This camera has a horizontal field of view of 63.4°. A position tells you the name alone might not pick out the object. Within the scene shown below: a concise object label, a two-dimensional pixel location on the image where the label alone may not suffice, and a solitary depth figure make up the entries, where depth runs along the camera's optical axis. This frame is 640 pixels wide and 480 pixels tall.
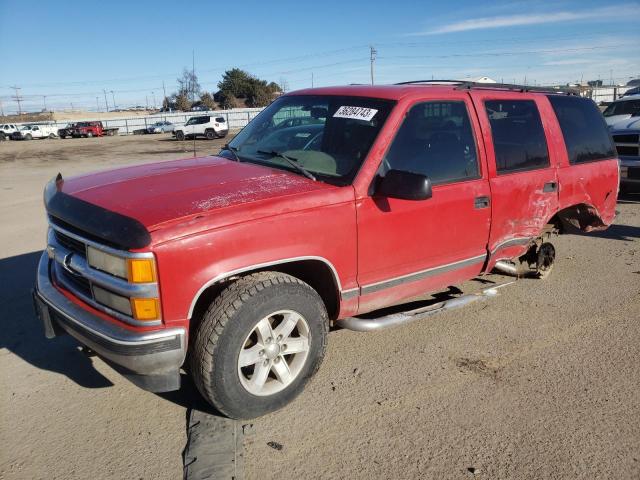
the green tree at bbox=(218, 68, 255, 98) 84.25
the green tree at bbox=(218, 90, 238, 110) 82.62
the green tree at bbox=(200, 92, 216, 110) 80.53
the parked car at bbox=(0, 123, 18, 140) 45.94
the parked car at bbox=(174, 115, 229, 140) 35.91
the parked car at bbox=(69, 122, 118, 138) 47.59
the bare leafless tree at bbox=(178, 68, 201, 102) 85.45
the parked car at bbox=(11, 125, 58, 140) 45.78
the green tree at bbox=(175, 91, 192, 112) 86.56
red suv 2.65
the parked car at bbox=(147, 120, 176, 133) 50.56
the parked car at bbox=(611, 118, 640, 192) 8.66
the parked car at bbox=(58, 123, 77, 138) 47.55
